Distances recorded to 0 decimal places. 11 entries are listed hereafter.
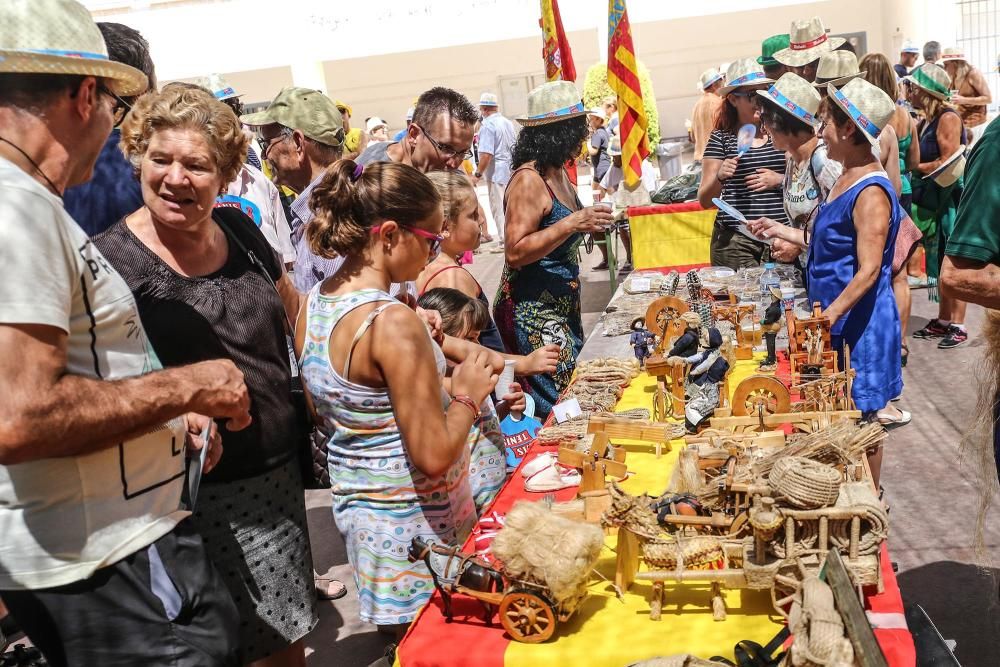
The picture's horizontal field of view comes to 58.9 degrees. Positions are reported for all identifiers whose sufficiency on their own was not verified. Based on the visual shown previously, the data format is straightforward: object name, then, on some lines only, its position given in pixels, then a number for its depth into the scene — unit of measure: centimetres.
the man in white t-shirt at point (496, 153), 1199
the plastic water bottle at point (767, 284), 403
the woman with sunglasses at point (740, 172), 512
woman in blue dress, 320
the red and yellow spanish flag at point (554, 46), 730
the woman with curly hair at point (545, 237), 388
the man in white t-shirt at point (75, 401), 135
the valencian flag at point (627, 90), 679
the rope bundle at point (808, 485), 170
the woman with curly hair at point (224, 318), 210
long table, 165
